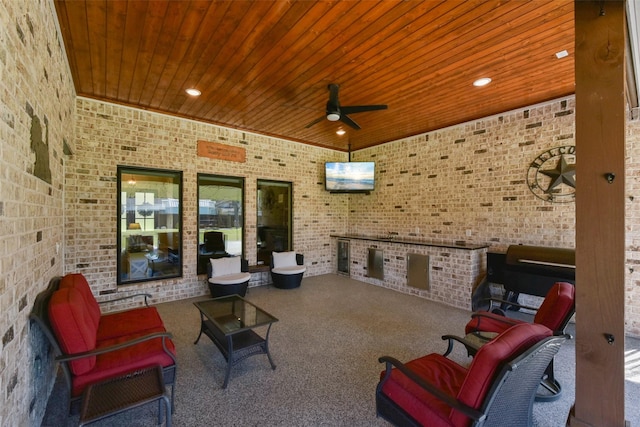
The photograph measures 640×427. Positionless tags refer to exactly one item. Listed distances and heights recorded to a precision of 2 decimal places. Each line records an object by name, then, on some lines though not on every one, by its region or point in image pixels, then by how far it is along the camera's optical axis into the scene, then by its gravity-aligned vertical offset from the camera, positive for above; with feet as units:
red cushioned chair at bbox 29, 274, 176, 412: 6.22 -3.41
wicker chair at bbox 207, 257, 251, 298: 16.08 -3.81
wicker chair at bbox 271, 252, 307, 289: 19.12 -3.91
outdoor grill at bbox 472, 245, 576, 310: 12.57 -2.61
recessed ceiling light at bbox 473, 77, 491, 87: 11.94 +5.77
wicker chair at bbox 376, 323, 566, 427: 4.68 -3.25
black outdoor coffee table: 8.94 -3.85
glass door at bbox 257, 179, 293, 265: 21.45 -0.54
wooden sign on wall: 17.84 +4.07
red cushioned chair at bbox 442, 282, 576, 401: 7.55 -3.36
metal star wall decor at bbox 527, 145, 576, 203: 13.51 +1.97
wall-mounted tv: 22.52 +2.99
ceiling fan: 12.35 +4.70
